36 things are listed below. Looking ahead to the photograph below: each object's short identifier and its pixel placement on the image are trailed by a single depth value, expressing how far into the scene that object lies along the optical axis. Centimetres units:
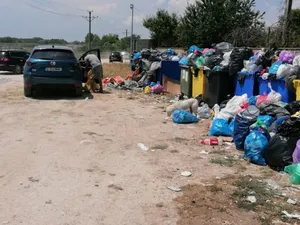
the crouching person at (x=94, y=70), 1309
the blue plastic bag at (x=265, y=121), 572
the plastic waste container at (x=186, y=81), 1137
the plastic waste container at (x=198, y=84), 1046
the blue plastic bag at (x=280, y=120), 550
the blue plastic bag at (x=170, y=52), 1590
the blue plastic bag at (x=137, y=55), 1706
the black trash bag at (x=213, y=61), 994
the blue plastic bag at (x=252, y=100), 751
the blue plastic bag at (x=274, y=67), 789
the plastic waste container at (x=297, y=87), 693
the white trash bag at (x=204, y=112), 891
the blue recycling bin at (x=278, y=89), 736
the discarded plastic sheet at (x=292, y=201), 409
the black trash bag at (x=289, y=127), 508
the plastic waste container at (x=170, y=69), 1348
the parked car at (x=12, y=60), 2280
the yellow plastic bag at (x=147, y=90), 1375
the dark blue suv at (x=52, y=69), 1120
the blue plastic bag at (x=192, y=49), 1252
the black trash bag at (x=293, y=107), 615
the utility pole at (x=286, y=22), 1844
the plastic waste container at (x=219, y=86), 952
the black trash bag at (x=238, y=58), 915
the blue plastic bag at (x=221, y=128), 709
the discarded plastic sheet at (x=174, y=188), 443
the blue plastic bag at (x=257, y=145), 539
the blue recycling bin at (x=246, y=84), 858
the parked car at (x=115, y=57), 4784
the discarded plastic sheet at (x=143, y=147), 621
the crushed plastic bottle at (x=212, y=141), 654
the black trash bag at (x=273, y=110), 608
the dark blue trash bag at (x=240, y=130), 609
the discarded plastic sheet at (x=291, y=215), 376
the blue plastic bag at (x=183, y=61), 1204
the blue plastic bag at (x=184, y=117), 834
